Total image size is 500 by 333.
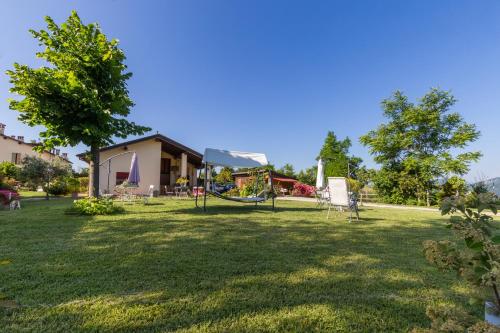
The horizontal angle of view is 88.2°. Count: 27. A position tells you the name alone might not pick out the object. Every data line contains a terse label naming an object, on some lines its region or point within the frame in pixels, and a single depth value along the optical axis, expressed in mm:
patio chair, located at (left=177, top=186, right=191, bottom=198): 16764
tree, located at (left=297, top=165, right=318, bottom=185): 33991
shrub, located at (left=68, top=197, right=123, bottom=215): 6956
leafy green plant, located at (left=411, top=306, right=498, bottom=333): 958
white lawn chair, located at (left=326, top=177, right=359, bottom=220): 7051
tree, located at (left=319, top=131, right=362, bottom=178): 29078
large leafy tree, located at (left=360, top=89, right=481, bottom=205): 17406
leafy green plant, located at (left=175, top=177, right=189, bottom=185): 17255
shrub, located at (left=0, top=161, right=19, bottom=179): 22484
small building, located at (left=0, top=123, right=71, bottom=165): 28312
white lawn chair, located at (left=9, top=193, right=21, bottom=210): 8336
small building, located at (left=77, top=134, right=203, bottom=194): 17391
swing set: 8891
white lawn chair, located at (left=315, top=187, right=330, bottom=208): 11036
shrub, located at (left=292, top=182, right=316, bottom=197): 24953
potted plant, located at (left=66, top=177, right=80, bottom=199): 17609
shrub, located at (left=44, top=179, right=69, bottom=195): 16156
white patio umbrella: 12227
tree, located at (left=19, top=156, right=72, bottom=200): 15336
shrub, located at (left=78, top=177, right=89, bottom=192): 20792
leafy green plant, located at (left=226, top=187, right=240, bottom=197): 15577
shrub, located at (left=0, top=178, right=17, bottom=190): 12083
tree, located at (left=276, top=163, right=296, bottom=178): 43262
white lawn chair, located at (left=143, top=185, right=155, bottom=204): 15931
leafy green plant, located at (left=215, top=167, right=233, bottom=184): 20256
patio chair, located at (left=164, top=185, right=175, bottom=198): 18375
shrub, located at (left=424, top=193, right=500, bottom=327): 1019
